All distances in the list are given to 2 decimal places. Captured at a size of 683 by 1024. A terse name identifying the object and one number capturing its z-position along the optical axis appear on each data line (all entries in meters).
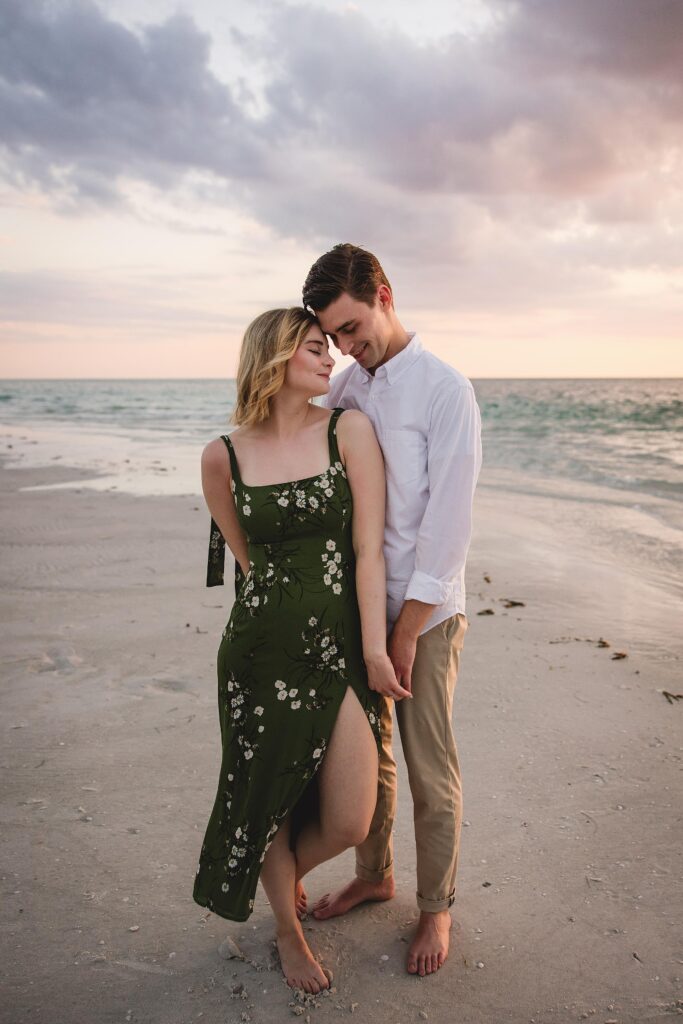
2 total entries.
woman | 2.42
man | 2.44
